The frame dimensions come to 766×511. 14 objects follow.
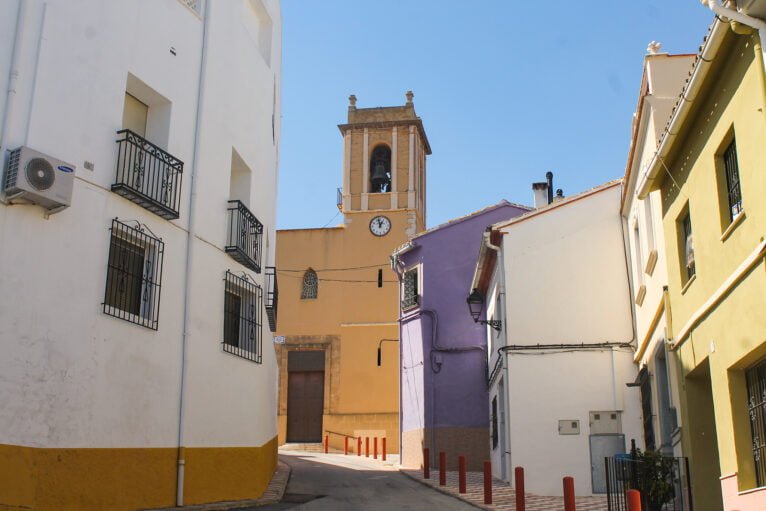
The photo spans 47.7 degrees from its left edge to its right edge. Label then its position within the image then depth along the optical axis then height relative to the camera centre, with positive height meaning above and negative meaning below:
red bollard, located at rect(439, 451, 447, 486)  17.00 -0.26
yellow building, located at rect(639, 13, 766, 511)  7.95 +2.05
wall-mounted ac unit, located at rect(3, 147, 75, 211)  9.04 +2.90
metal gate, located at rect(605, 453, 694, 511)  10.52 -0.26
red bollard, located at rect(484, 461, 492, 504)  13.40 -0.39
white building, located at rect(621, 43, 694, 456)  11.80 +2.98
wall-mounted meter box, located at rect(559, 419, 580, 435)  15.93 +0.58
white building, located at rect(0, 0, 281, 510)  9.23 +2.50
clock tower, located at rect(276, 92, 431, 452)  33.00 +6.37
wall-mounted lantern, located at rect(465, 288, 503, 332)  18.17 +3.65
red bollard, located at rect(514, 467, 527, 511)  11.78 -0.41
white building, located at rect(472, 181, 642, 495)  15.84 +2.18
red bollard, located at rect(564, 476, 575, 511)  10.36 -0.41
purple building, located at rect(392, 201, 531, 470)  23.31 +2.97
